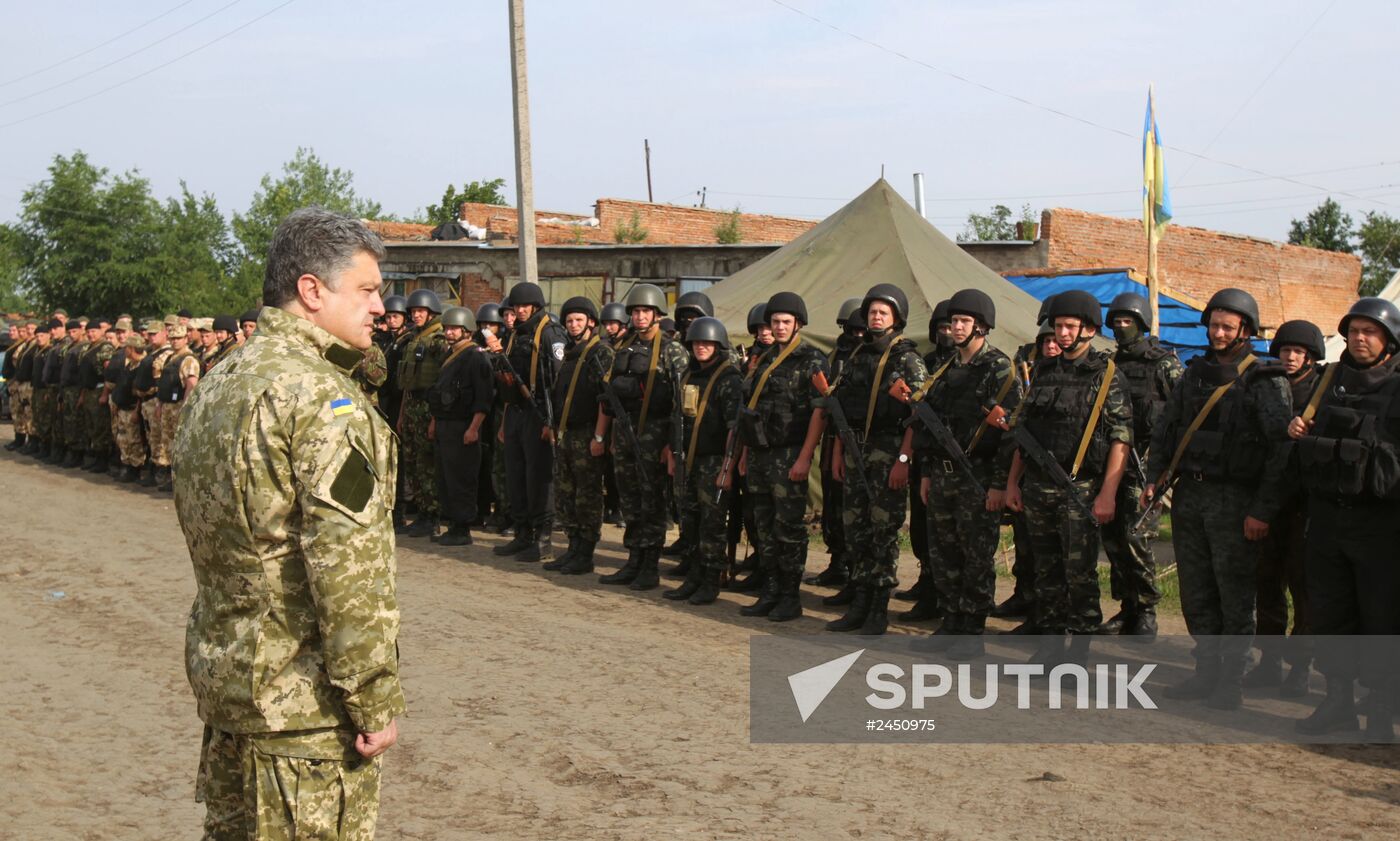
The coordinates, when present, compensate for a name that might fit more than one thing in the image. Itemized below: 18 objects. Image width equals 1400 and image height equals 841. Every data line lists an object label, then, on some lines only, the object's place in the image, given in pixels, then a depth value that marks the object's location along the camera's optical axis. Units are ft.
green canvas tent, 44.52
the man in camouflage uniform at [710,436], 29.84
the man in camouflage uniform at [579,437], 32.89
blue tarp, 60.23
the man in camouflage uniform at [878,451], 26.89
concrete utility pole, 53.16
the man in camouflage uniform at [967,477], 25.08
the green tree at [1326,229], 147.54
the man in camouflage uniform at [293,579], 8.96
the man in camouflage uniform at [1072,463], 23.52
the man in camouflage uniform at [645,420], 31.71
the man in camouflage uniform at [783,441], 28.14
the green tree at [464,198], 134.00
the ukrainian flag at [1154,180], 48.29
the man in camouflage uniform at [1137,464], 25.90
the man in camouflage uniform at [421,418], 39.32
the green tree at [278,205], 118.52
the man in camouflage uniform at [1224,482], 21.31
